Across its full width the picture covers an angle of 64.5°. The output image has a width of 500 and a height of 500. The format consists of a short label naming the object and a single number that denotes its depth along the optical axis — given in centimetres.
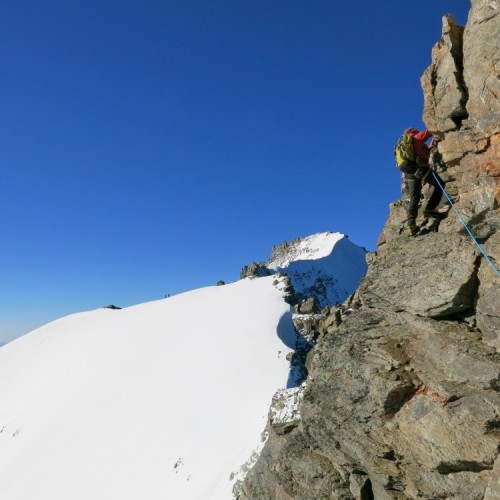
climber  1202
